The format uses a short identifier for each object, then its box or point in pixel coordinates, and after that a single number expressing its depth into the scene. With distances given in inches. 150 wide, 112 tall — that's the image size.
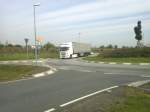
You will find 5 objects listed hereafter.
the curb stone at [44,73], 415.4
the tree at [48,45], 2313.4
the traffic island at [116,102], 166.5
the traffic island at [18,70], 389.5
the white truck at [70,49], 1138.1
